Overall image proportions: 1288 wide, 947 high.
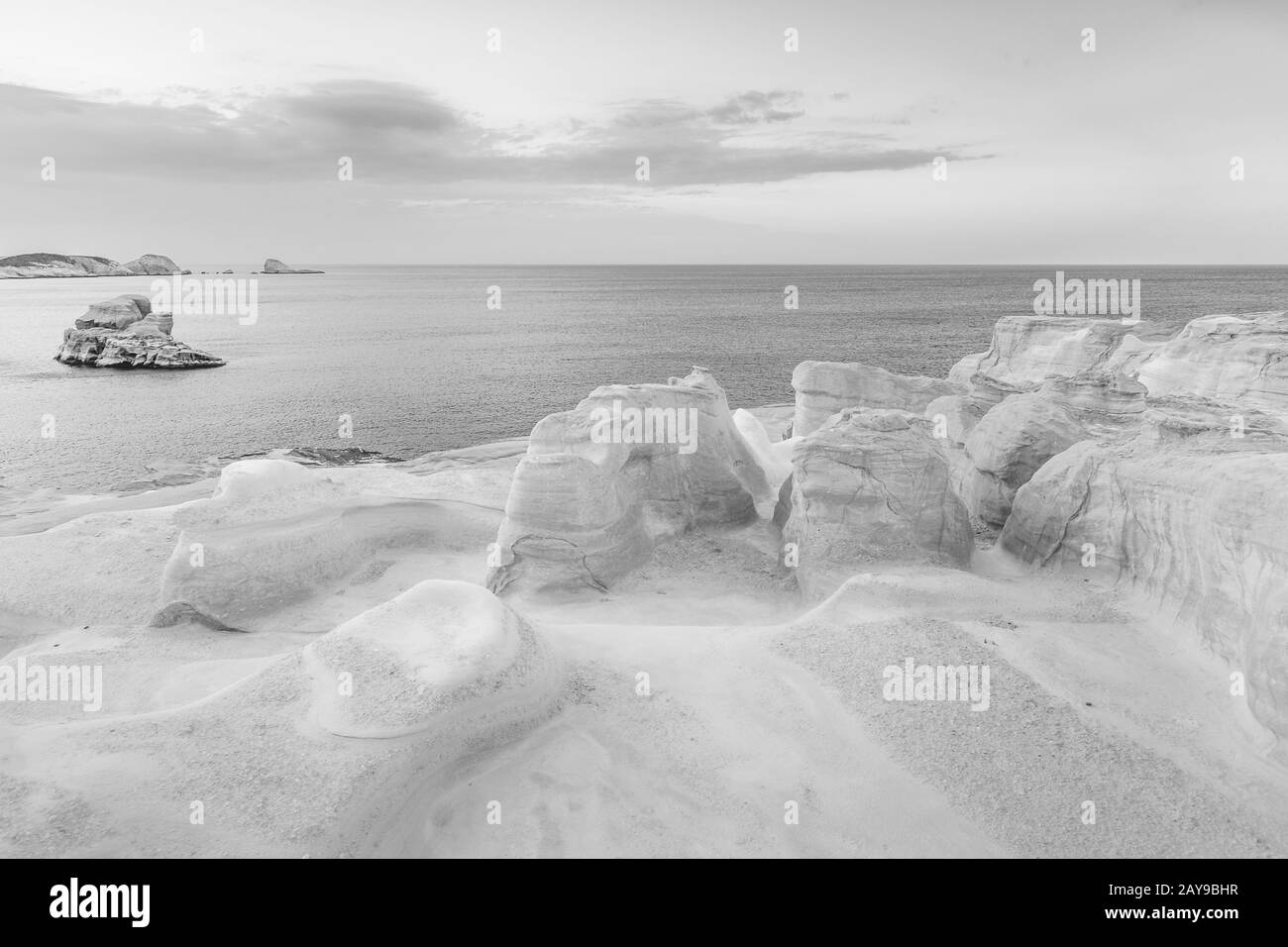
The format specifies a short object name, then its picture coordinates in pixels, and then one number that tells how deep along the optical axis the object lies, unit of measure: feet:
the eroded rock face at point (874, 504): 42.52
